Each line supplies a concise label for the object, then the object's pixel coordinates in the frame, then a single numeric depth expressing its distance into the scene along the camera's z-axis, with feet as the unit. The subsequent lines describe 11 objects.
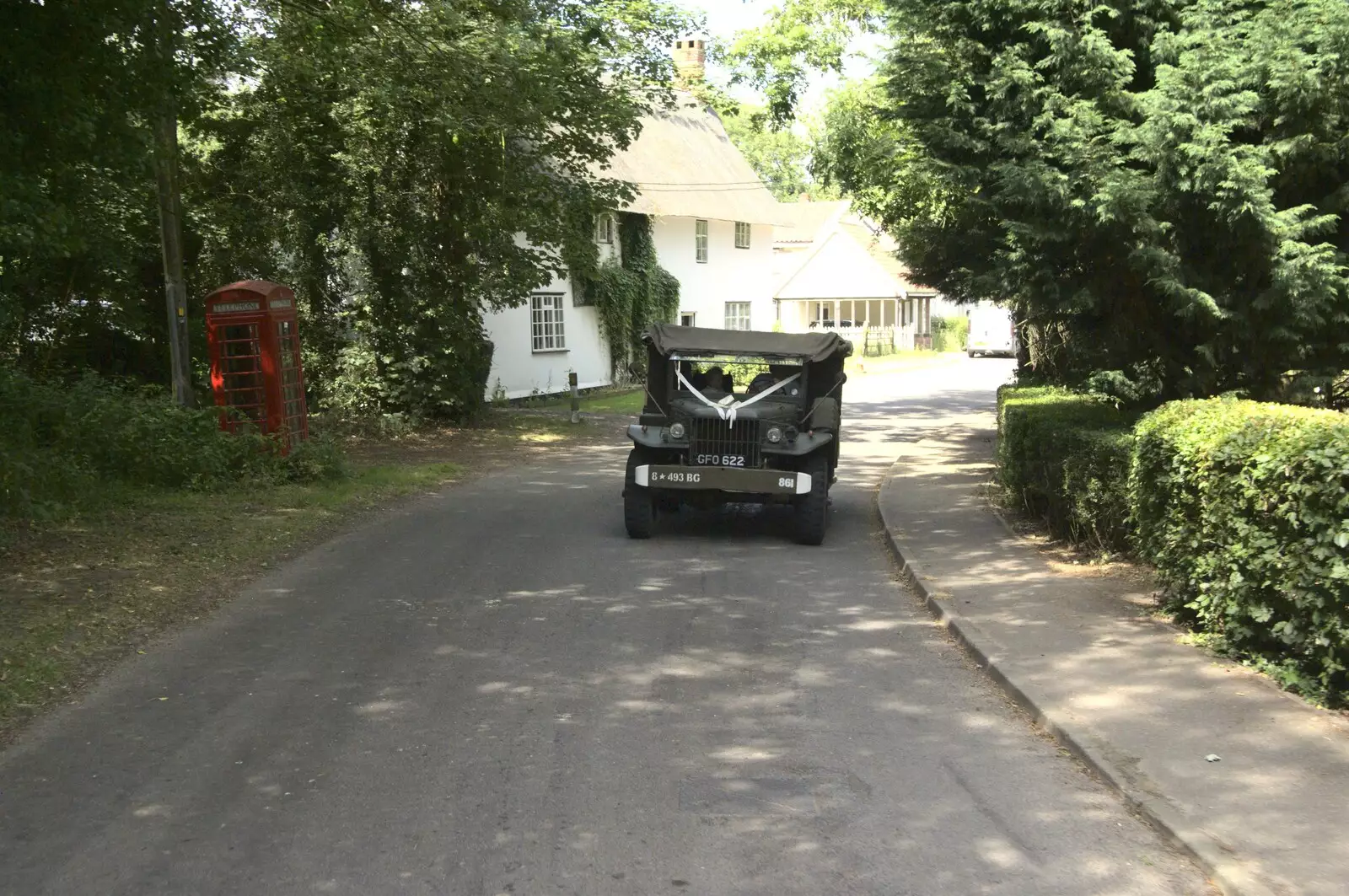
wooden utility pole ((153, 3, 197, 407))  50.67
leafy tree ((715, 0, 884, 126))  84.89
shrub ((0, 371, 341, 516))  40.96
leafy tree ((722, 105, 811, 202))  313.94
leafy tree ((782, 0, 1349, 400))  33.04
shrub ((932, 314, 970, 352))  208.23
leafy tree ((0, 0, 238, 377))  30.73
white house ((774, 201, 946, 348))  209.05
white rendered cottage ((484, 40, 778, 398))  100.12
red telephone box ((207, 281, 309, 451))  50.90
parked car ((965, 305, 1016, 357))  186.60
